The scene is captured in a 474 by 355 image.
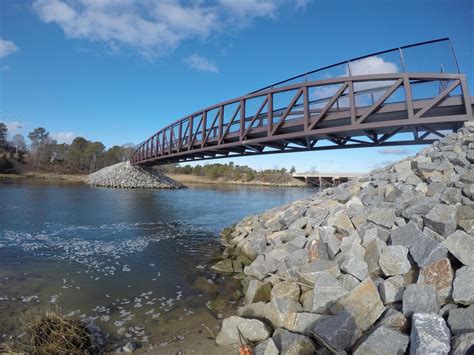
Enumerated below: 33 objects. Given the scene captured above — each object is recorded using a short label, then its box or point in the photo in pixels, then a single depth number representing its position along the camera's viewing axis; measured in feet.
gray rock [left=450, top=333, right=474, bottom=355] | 10.73
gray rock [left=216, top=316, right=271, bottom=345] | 17.12
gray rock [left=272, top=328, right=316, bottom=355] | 14.01
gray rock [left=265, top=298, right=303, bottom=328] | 17.90
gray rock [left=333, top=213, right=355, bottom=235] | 26.04
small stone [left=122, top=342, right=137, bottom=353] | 16.90
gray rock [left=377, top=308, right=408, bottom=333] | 14.06
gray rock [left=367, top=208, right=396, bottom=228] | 23.77
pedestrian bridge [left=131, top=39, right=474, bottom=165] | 43.86
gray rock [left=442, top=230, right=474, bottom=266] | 16.22
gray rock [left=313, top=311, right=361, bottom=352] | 13.58
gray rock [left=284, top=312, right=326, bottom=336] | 16.31
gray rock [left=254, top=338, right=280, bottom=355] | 14.35
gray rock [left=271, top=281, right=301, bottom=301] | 20.73
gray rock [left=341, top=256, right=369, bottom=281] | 19.43
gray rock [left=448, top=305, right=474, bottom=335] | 12.32
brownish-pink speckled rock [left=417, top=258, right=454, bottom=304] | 15.34
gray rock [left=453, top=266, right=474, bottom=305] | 13.98
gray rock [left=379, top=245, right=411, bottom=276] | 18.12
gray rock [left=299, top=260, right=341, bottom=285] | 20.57
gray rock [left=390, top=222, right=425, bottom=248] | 19.47
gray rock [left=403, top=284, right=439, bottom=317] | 14.52
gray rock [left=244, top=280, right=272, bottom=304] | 22.82
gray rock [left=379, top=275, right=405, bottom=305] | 16.49
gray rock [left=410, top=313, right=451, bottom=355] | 11.25
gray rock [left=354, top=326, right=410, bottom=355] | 12.38
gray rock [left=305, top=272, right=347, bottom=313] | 17.98
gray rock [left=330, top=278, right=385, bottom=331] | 15.69
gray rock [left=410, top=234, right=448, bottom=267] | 17.21
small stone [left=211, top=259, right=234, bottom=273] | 32.83
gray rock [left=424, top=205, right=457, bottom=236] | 19.13
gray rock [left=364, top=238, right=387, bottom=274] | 19.54
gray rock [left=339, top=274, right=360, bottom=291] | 18.95
